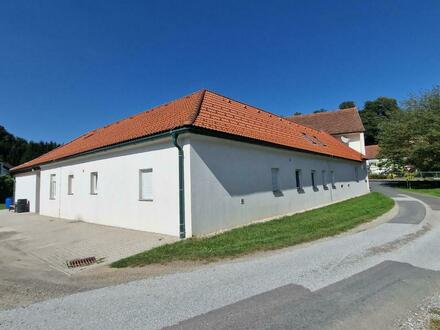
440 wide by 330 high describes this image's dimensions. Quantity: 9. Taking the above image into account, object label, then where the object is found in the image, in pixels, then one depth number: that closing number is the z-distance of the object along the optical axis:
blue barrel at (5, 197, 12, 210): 24.62
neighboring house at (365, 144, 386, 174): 55.53
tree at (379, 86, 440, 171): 30.39
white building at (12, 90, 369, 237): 9.14
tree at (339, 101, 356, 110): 85.28
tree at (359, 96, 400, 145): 71.01
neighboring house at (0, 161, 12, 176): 53.16
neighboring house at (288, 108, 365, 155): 32.41
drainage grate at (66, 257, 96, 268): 6.42
